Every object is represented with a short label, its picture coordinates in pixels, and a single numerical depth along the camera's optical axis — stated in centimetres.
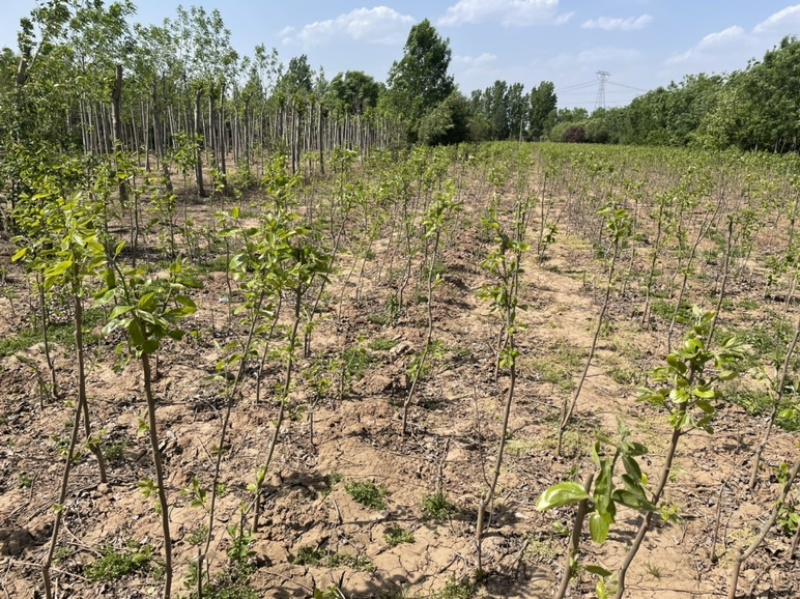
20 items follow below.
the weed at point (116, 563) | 285
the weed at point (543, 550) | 310
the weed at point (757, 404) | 461
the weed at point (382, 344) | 584
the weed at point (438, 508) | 341
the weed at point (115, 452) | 383
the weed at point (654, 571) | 301
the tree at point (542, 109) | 6538
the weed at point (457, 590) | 283
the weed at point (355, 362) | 521
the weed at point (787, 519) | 262
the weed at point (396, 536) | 318
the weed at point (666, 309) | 705
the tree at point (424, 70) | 3607
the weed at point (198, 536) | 306
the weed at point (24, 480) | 351
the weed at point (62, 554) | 296
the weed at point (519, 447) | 416
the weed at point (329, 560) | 301
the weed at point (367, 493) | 349
